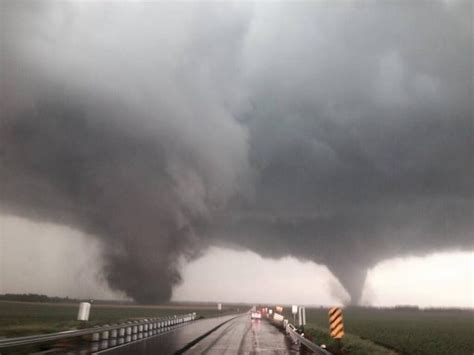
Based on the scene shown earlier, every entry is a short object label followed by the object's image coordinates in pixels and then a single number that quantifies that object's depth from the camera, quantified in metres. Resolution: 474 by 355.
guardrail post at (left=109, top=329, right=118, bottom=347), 25.16
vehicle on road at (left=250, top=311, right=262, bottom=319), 68.20
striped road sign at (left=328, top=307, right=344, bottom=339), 20.28
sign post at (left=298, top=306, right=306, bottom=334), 31.72
